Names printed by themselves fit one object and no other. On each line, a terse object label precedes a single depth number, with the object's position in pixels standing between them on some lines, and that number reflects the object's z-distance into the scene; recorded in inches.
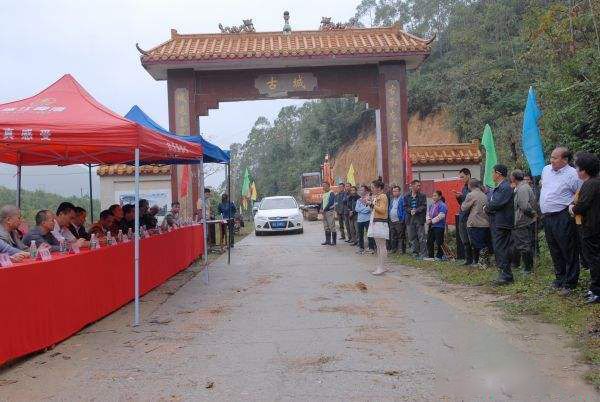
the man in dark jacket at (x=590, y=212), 256.2
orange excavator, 1364.1
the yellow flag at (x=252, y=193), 1621.8
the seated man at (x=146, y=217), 439.5
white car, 871.1
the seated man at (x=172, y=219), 448.4
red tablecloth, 201.9
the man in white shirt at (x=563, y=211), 286.4
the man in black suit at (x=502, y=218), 331.9
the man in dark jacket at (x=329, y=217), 663.8
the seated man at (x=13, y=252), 216.5
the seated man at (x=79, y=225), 326.0
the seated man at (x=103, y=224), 346.7
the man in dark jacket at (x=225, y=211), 628.4
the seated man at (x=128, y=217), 413.3
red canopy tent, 255.9
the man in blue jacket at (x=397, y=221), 516.7
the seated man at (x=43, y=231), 266.8
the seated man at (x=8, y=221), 241.8
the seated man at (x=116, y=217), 391.2
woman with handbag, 408.2
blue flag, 343.6
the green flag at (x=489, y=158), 451.5
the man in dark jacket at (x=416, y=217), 485.7
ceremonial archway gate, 592.4
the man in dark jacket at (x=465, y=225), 421.7
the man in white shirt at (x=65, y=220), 299.8
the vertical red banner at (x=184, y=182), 613.6
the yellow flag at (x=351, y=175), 914.0
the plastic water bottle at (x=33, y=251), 227.0
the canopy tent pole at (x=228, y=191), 505.6
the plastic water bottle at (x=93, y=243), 280.4
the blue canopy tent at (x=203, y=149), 390.9
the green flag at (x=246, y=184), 1401.3
